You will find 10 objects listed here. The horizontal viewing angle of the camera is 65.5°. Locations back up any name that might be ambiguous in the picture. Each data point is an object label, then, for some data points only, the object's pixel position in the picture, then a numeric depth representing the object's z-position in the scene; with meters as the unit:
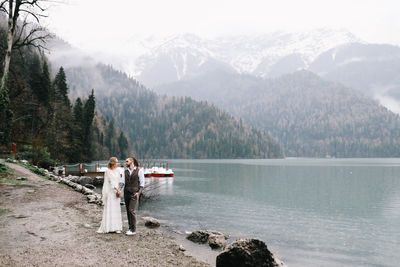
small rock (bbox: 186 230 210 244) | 16.12
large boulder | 11.04
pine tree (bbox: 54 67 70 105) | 83.19
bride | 12.45
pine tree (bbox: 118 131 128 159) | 148.00
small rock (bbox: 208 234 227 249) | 15.25
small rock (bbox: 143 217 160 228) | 18.94
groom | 12.91
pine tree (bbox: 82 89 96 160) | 84.80
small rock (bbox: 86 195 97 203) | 22.80
